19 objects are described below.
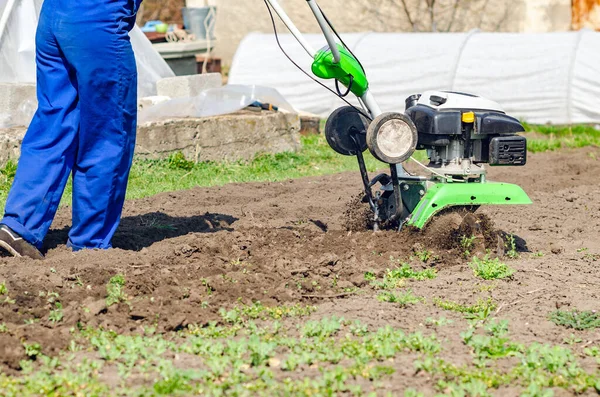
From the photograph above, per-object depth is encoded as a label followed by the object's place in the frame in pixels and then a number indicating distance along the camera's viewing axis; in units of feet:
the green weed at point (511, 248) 33.94
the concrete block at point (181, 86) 62.34
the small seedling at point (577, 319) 25.95
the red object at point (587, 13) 100.48
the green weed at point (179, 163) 53.31
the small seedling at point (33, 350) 22.44
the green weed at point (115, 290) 26.07
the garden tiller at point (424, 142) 32.19
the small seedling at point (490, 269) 30.60
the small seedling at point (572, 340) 24.68
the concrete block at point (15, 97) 51.67
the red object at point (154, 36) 85.50
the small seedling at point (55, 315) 24.88
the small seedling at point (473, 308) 26.61
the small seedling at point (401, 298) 27.53
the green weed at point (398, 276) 29.53
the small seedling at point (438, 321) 25.56
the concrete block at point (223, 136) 53.43
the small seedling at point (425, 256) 32.58
